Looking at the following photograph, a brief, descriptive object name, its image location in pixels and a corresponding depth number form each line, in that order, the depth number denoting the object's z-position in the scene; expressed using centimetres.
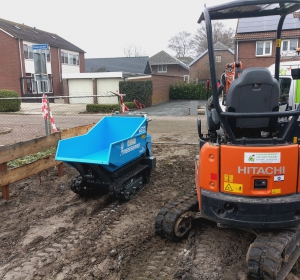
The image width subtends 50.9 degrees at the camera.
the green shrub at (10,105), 1908
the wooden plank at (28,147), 502
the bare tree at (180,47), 6003
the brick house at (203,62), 3322
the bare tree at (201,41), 4373
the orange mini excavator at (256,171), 295
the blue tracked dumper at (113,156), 477
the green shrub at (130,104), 2060
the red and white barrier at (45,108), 792
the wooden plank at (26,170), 493
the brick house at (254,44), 2217
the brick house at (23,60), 2772
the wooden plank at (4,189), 496
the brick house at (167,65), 4700
